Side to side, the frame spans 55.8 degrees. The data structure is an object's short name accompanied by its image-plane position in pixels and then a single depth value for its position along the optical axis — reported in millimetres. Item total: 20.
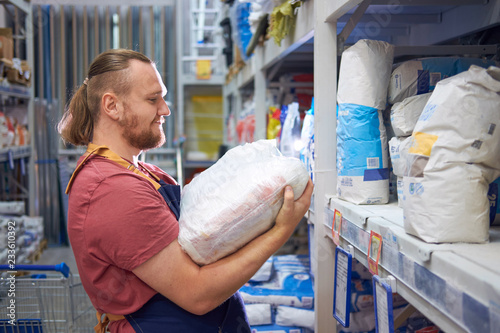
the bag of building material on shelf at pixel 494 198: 1085
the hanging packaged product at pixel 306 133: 2014
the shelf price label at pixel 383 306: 1048
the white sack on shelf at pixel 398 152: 1263
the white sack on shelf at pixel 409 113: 1319
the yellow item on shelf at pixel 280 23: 2178
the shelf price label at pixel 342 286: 1455
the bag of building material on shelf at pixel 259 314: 2280
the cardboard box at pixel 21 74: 4243
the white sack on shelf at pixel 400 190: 1334
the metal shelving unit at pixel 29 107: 4805
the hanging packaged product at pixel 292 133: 2357
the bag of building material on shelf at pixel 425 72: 1400
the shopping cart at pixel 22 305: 2141
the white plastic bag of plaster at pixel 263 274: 2488
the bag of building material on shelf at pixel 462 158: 892
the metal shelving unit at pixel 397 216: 755
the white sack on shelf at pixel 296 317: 2238
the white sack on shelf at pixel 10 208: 4227
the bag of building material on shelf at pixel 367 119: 1425
